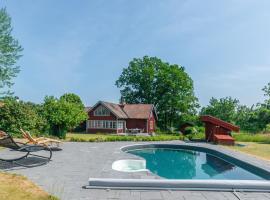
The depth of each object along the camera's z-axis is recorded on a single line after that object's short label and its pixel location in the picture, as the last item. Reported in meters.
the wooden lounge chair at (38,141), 7.04
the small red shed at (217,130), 12.80
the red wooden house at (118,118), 22.20
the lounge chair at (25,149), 5.44
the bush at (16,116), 11.78
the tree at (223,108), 25.52
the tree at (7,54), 15.32
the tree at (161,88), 27.14
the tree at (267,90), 22.07
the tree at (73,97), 27.61
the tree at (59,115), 13.55
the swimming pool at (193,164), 7.07
